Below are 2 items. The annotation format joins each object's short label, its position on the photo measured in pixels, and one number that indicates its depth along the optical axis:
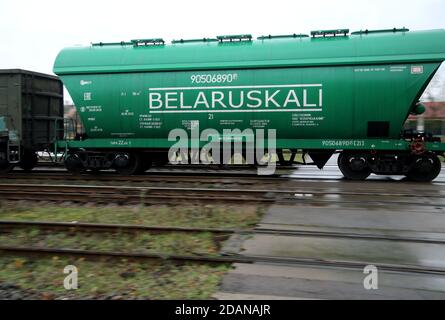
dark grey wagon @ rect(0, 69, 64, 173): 12.64
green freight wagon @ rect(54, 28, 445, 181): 10.63
